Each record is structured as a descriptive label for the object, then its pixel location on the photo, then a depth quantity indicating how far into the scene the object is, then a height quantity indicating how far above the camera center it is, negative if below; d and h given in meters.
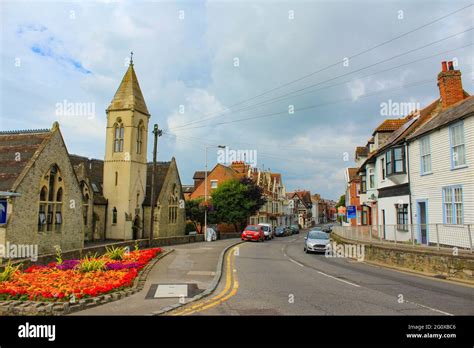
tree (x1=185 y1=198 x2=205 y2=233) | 43.69 -0.78
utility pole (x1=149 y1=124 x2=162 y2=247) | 26.03 +5.11
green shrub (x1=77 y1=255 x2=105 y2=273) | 11.03 -2.05
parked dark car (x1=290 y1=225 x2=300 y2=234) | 66.19 -4.96
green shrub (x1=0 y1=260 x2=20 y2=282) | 9.53 -2.00
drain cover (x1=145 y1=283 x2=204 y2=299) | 8.85 -2.45
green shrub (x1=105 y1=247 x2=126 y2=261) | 14.41 -2.17
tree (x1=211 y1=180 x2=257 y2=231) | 44.88 +0.28
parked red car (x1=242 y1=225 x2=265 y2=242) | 34.66 -3.05
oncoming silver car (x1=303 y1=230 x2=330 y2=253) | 23.58 -2.70
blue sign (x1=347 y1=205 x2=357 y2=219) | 34.06 -0.74
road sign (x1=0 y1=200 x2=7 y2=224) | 13.04 -0.35
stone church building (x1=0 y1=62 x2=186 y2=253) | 20.11 +1.52
